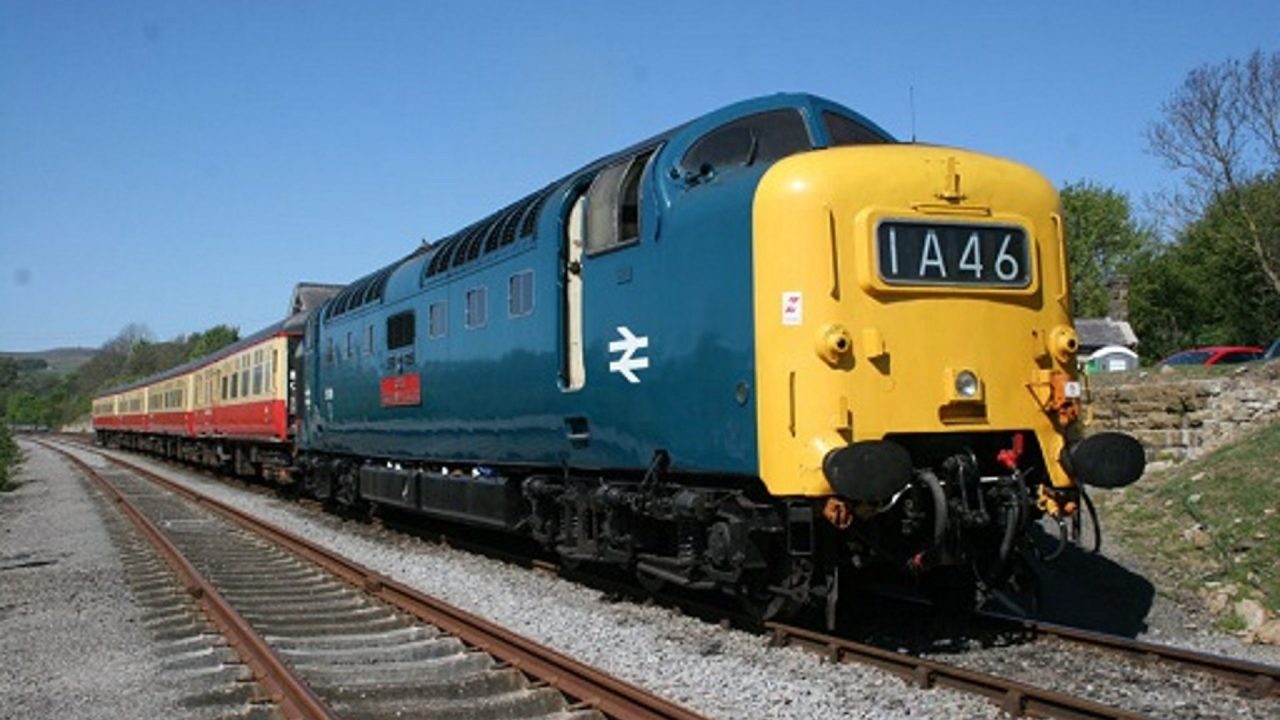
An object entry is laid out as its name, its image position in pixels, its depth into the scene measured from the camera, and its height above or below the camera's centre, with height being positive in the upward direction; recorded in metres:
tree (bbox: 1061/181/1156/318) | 69.69 +10.46
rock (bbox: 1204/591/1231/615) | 8.73 -1.50
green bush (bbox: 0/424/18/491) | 28.04 -0.68
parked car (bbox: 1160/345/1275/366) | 26.68 +1.17
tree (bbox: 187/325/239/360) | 105.44 +8.26
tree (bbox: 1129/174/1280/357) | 38.75 +4.97
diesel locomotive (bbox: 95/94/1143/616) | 7.01 +0.35
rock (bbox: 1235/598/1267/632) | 8.19 -1.51
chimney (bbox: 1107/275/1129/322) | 51.61 +4.98
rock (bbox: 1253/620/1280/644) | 7.84 -1.58
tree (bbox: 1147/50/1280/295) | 32.03 +5.99
